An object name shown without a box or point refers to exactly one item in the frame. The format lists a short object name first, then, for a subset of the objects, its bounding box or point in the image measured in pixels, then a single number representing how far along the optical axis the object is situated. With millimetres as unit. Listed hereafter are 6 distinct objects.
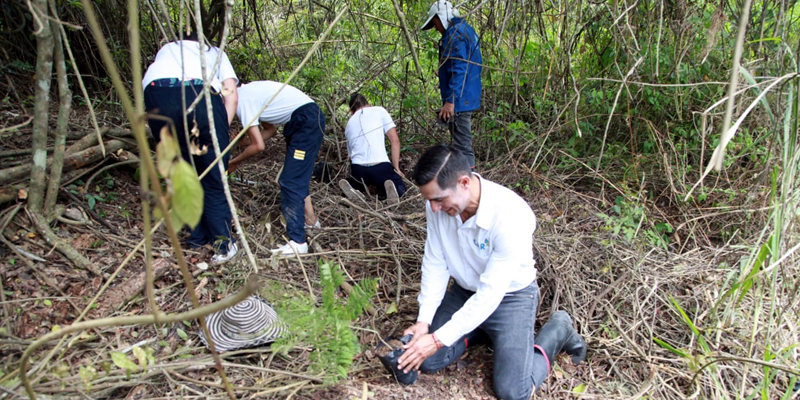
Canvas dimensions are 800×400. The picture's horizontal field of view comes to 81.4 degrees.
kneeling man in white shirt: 2291
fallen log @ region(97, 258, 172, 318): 2561
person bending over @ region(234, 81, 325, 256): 3426
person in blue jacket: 4238
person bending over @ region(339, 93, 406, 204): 4492
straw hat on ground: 2320
